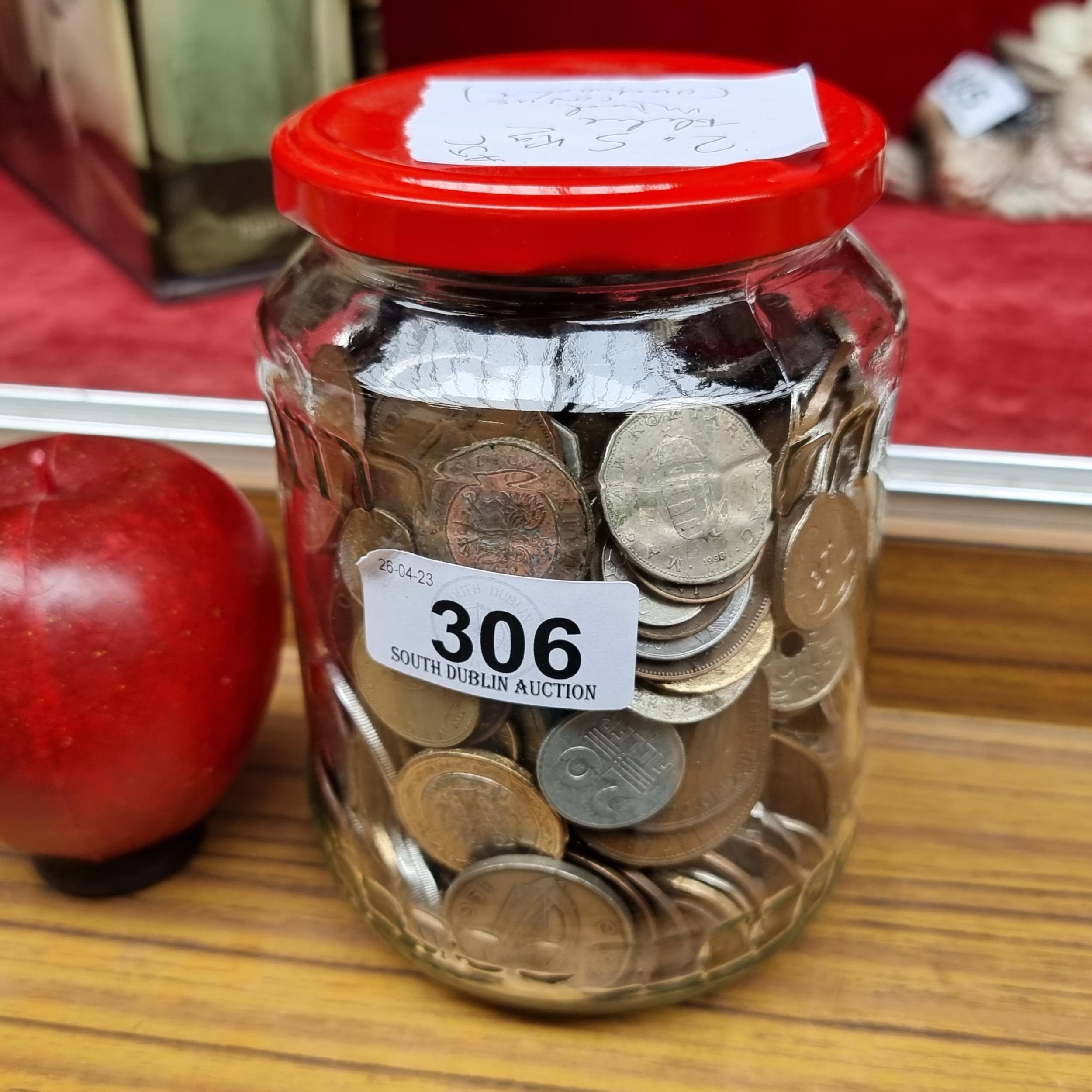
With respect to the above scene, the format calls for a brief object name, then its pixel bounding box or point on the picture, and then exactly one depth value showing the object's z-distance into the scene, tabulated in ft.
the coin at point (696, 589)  0.51
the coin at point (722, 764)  0.55
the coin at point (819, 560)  0.55
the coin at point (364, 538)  0.53
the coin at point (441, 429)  0.50
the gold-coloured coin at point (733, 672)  0.53
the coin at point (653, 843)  0.55
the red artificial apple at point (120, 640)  0.58
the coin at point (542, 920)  0.56
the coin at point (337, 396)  0.53
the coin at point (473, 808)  0.54
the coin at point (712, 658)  0.52
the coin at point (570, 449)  0.50
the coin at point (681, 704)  0.53
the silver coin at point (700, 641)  0.52
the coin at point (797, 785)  0.60
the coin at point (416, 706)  0.54
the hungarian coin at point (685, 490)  0.49
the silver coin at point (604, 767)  0.53
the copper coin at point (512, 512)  0.50
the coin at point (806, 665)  0.56
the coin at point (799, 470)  0.54
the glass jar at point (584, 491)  0.48
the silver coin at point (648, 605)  0.51
